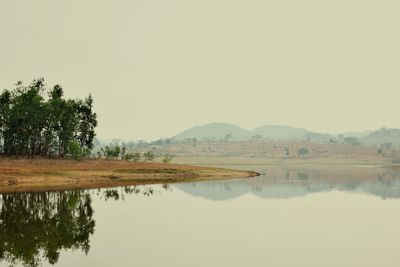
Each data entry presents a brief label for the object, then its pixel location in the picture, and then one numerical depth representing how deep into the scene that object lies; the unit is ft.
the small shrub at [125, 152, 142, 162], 447.83
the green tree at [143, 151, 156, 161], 481.96
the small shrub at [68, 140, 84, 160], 380.58
